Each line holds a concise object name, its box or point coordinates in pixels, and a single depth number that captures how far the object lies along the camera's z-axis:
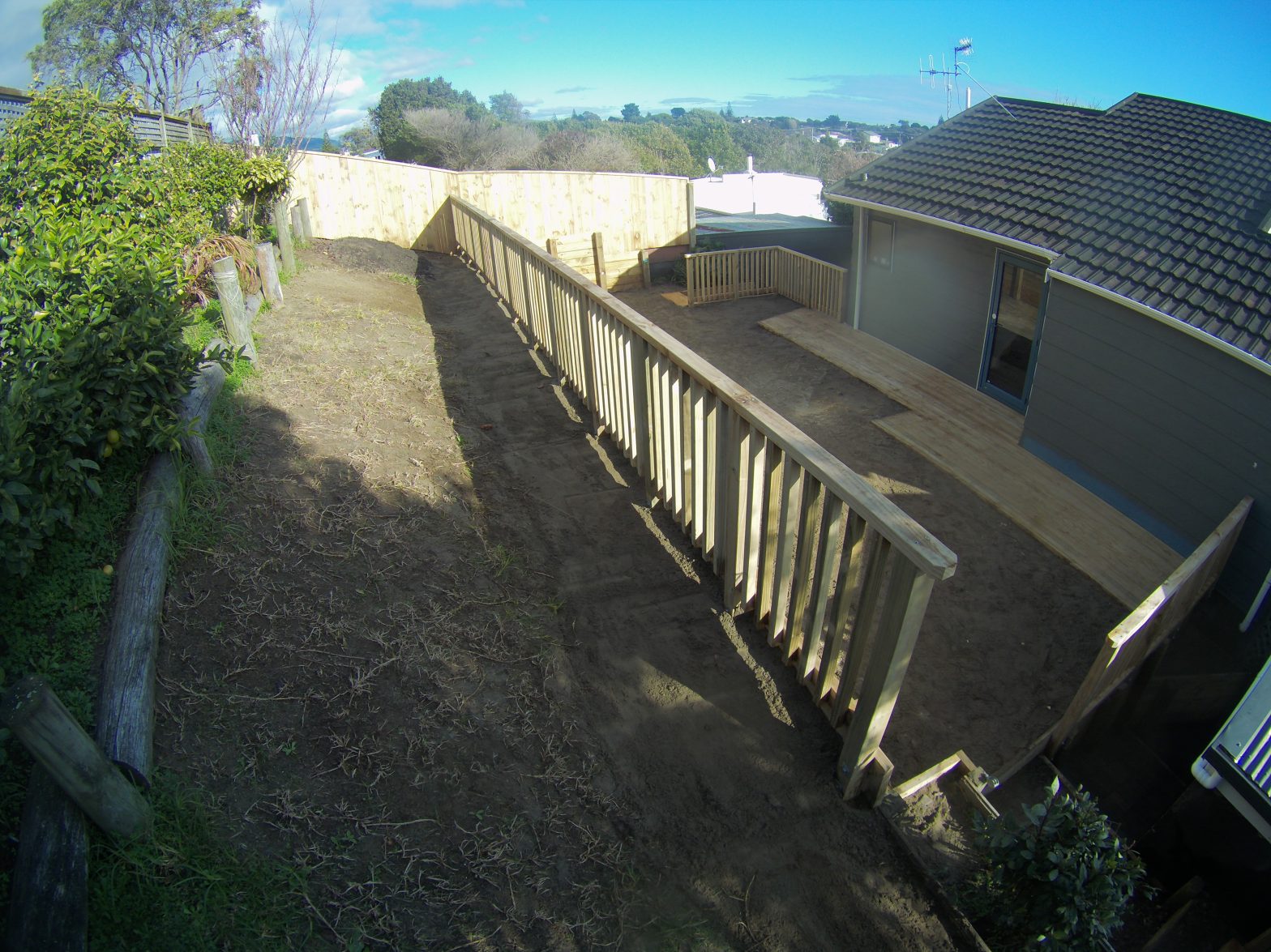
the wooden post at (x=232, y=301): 5.26
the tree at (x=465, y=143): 36.56
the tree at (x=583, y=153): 37.88
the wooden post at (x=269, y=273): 7.18
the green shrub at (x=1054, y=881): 2.29
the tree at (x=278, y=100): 13.57
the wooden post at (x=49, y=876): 1.95
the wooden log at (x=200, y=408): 3.84
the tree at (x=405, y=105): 37.62
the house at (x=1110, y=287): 5.58
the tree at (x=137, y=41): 24.17
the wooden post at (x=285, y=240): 8.98
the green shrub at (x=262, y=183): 8.82
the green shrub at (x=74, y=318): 2.86
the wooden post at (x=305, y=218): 11.48
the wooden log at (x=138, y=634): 2.47
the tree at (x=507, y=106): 93.06
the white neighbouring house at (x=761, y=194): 48.31
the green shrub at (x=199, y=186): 6.15
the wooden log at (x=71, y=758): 1.91
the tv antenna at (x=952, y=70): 11.54
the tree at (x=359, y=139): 54.75
